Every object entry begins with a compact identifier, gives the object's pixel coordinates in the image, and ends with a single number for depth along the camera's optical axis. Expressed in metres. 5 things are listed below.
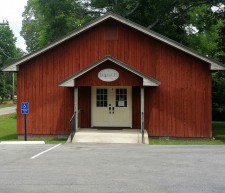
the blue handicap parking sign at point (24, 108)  14.70
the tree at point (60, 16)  28.52
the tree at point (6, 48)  62.31
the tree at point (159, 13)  27.37
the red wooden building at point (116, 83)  15.84
